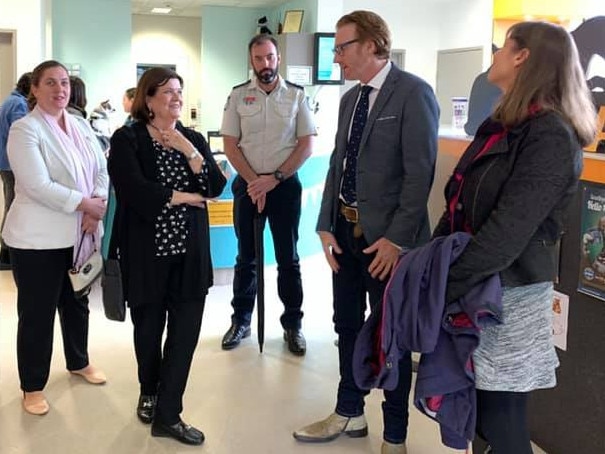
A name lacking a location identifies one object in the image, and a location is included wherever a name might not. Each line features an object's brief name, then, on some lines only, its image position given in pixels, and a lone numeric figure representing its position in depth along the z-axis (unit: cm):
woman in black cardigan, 248
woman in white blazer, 274
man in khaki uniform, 359
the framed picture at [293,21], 813
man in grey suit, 232
